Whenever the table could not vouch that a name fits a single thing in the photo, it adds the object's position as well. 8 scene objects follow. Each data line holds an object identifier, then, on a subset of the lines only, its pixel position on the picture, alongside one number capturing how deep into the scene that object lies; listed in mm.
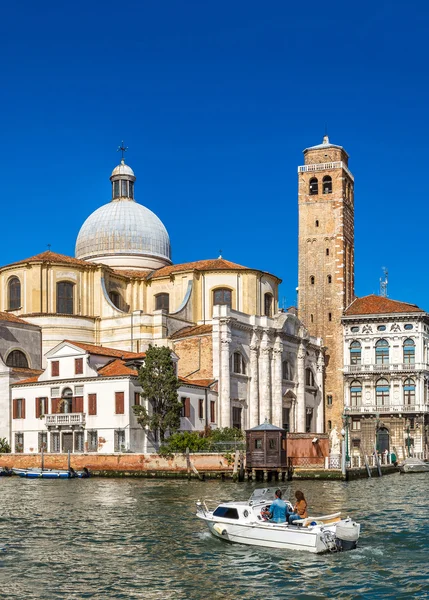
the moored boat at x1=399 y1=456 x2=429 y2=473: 50250
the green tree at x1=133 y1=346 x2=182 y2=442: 45875
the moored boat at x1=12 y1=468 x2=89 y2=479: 42156
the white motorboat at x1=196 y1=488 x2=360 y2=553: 20766
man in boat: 21734
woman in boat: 21703
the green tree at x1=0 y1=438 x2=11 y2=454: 48188
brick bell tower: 65000
